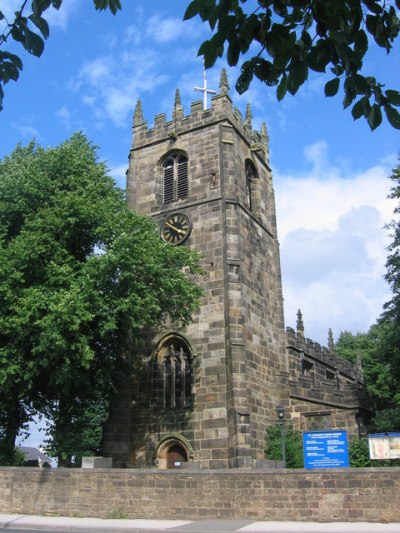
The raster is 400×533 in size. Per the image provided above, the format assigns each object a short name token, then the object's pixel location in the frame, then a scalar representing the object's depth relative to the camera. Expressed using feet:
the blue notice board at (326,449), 47.65
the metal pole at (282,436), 63.77
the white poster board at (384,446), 46.05
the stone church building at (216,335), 71.82
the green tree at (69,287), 61.67
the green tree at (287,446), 71.05
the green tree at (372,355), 86.81
